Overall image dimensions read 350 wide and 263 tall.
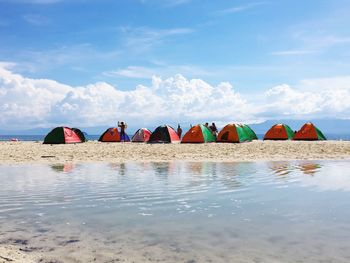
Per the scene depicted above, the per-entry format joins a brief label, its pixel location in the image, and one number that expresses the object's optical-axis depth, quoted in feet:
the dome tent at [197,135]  140.15
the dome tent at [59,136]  142.80
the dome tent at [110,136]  164.04
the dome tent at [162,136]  144.05
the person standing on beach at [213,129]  152.72
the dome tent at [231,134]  141.79
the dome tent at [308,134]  158.71
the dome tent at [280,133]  165.78
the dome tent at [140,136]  156.76
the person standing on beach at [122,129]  160.76
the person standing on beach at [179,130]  162.71
